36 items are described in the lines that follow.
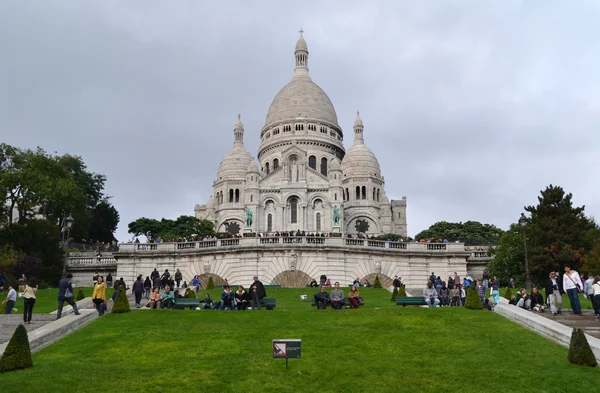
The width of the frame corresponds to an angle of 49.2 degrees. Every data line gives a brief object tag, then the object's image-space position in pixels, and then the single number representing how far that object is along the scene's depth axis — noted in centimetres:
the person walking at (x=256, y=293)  2417
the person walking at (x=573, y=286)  2159
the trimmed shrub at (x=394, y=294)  2955
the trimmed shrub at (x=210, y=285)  3816
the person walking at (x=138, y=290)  2833
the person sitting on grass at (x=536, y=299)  2380
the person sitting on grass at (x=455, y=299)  2698
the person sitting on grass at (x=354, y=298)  2419
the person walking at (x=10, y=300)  2392
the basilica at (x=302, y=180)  9256
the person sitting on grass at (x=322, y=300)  2419
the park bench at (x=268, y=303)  2488
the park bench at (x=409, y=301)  2561
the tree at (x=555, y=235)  4053
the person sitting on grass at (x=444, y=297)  2704
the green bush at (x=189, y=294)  3048
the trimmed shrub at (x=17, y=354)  1477
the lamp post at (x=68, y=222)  4334
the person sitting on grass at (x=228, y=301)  2539
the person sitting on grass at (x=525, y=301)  2408
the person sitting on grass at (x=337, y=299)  2384
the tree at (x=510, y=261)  4309
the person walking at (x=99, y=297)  2263
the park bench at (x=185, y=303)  2628
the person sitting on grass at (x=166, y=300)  2583
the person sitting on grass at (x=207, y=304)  2663
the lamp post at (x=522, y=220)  3350
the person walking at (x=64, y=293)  2186
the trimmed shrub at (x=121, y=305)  2292
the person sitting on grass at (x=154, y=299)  2563
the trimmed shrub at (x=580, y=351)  1486
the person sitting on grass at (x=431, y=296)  2600
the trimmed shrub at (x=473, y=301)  2322
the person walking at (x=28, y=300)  2111
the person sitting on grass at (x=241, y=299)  2452
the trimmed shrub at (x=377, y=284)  3917
